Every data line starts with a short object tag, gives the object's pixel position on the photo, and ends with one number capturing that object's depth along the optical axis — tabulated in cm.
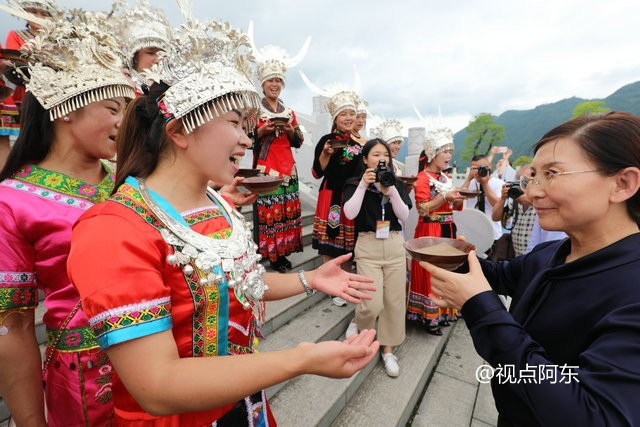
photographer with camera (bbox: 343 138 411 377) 318
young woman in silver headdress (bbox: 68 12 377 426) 83
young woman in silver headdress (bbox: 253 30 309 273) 402
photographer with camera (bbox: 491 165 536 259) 405
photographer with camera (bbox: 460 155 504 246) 439
